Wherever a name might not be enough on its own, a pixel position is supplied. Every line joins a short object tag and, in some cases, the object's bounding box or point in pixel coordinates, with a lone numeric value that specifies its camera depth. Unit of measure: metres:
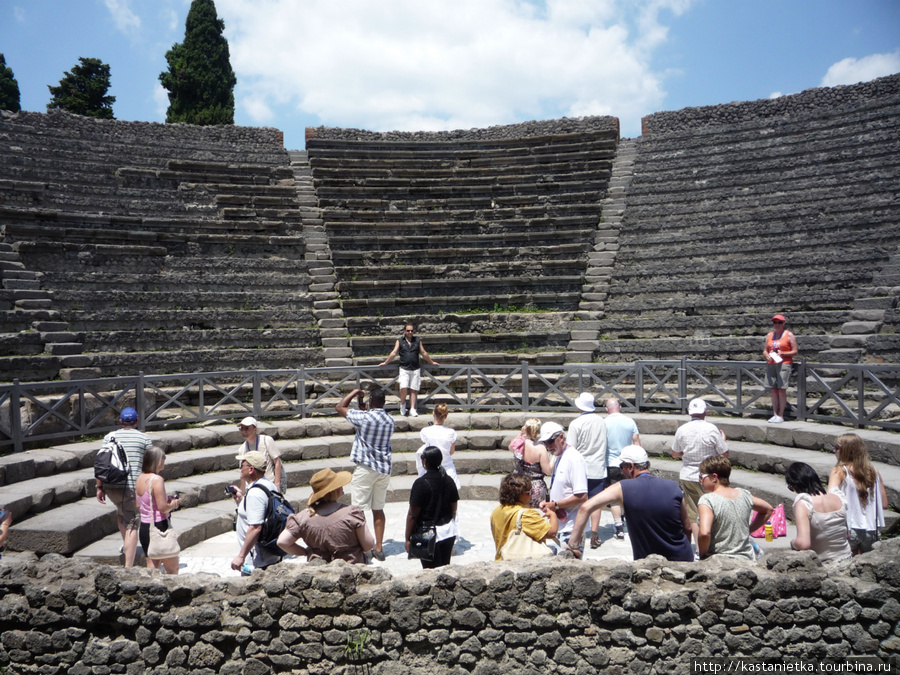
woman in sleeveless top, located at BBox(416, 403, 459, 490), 6.75
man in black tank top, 10.92
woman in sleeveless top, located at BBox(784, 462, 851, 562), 4.82
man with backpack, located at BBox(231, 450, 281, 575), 4.97
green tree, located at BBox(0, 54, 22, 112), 28.89
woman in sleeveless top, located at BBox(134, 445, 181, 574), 5.52
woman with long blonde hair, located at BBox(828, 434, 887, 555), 4.86
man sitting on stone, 4.64
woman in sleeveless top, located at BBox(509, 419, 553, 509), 6.25
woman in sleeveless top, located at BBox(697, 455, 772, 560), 4.80
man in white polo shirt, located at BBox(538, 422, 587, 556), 5.71
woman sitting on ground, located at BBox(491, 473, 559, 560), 4.76
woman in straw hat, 4.81
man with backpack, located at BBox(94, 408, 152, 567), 5.97
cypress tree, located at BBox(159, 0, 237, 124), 27.20
